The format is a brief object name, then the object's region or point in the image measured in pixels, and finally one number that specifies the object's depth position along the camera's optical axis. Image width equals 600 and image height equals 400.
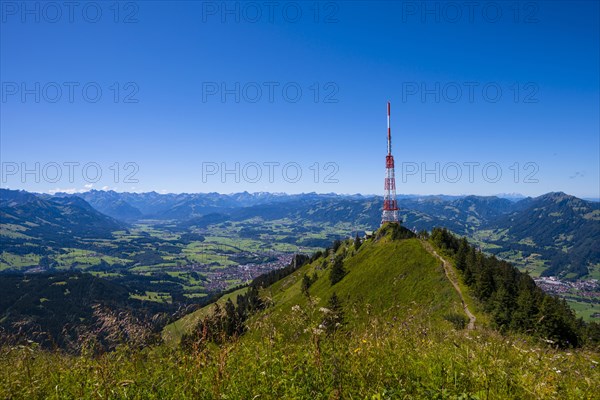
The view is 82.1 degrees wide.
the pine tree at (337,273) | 93.00
